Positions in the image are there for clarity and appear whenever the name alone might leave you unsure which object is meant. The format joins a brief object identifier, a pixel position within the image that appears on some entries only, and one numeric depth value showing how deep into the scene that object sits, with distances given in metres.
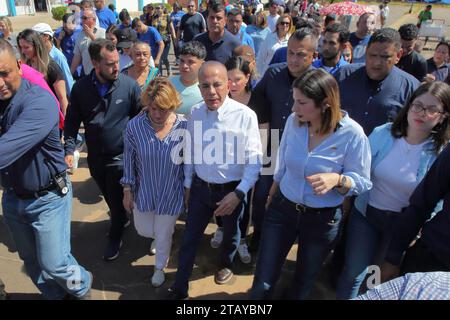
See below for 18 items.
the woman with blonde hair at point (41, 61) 3.86
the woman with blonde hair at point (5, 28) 5.45
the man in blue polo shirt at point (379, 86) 2.90
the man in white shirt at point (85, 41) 5.44
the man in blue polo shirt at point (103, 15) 8.02
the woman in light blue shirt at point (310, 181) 2.13
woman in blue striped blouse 2.68
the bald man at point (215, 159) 2.58
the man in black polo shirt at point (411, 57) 4.16
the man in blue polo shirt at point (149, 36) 6.67
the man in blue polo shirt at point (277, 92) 2.96
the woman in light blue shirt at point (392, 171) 2.18
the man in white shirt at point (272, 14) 8.11
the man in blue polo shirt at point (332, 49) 4.00
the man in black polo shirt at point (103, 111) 3.07
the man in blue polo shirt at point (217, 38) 4.71
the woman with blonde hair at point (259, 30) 7.00
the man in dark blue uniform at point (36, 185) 2.12
